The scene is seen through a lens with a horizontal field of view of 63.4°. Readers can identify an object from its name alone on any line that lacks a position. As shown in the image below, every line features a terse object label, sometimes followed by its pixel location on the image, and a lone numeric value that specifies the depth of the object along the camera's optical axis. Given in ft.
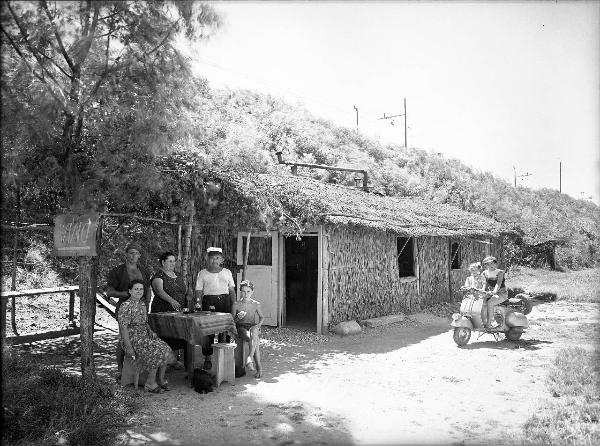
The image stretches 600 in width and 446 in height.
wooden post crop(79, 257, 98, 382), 19.03
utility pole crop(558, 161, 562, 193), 187.01
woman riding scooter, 28.76
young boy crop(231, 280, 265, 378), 22.20
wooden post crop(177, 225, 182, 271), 29.20
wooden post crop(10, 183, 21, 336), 25.19
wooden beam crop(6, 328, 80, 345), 23.52
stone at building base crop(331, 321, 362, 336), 32.07
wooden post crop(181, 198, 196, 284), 27.89
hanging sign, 18.60
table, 19.76
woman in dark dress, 21.68
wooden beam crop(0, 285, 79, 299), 24.27
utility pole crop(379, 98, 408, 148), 109.74
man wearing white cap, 22.82
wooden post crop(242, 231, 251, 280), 32.01
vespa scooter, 28.53
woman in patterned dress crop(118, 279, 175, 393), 18.99
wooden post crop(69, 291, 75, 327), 29.91
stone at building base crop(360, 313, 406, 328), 34.63
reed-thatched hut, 31.09
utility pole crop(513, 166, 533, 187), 168.29
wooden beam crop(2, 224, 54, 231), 20.25
